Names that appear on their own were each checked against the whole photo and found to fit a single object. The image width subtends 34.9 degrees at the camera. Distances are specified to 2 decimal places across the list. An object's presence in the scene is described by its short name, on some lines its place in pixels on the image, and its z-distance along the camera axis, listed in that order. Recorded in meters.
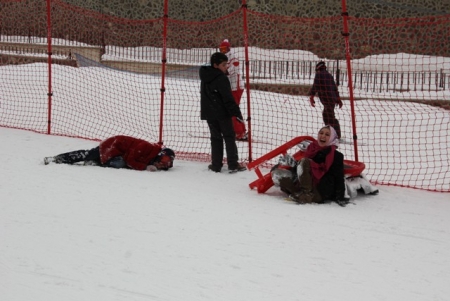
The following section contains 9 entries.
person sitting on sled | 7.05
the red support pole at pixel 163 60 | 9.66
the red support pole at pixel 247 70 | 8.98
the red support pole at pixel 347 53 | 8.19
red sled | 7.46
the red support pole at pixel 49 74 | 11.12
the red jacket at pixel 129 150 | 8.52
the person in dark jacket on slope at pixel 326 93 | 11.34
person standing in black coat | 8.43
